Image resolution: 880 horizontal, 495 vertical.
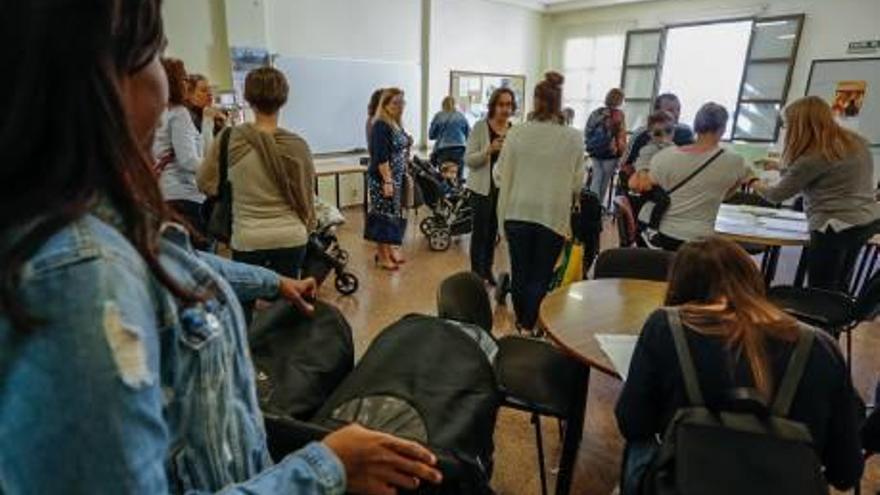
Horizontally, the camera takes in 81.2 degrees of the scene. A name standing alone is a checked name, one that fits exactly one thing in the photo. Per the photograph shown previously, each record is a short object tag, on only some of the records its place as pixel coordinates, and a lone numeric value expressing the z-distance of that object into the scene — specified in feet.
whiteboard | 19.54
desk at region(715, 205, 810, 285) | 9.25
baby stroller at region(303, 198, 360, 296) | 11.22
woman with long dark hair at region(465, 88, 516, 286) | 10.93
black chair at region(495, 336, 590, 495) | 5.45
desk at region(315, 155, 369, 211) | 18.88
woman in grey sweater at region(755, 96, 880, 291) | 8.32
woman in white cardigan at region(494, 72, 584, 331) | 8.52
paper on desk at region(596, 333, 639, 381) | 4.90
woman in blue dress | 12.54
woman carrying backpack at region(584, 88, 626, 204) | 18.61
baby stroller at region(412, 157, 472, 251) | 16.39
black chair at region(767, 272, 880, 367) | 7.63
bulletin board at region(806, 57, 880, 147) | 19.81
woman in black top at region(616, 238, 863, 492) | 3.77
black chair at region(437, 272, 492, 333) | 6.10
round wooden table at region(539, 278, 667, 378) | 5.31
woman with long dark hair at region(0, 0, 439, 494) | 1.27
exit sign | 19.62
